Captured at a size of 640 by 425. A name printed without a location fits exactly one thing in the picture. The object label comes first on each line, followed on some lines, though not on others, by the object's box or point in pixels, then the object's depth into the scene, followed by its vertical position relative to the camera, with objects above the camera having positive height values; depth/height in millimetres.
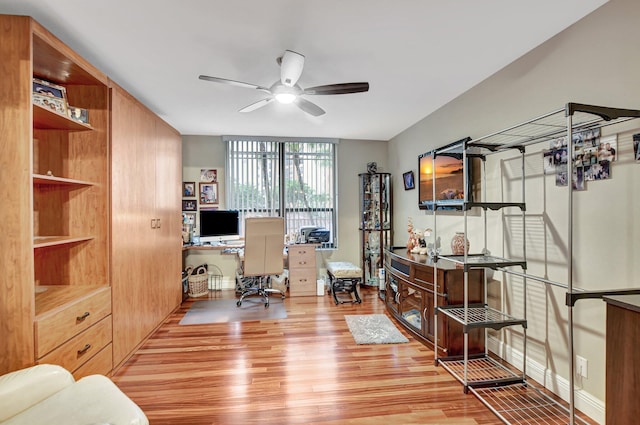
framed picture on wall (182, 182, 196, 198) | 4863 +392
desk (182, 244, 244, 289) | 4820 -778
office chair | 3970 -478
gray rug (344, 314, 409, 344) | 2973 -1276
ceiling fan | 2168 +1034
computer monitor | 4547 -196
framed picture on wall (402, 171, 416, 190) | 4334 +467
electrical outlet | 1871 -997
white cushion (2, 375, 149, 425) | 1281 -884
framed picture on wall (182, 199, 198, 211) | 4867 +131
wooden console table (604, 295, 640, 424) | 1230 -640
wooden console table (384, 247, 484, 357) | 2625 -820
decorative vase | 2928 -326
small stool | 4297 -1000
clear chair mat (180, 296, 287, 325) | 3586 -1279
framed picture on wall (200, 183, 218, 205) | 4906 +320
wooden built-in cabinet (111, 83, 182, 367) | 2477 -73
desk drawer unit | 4547 -888
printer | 4777 -368
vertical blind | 5000 +554
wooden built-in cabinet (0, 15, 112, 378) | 1619 +14
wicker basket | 4504 -1069
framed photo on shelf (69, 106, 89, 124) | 2169 +746
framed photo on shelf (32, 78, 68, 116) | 1897 +784
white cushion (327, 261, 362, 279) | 4301 -871
